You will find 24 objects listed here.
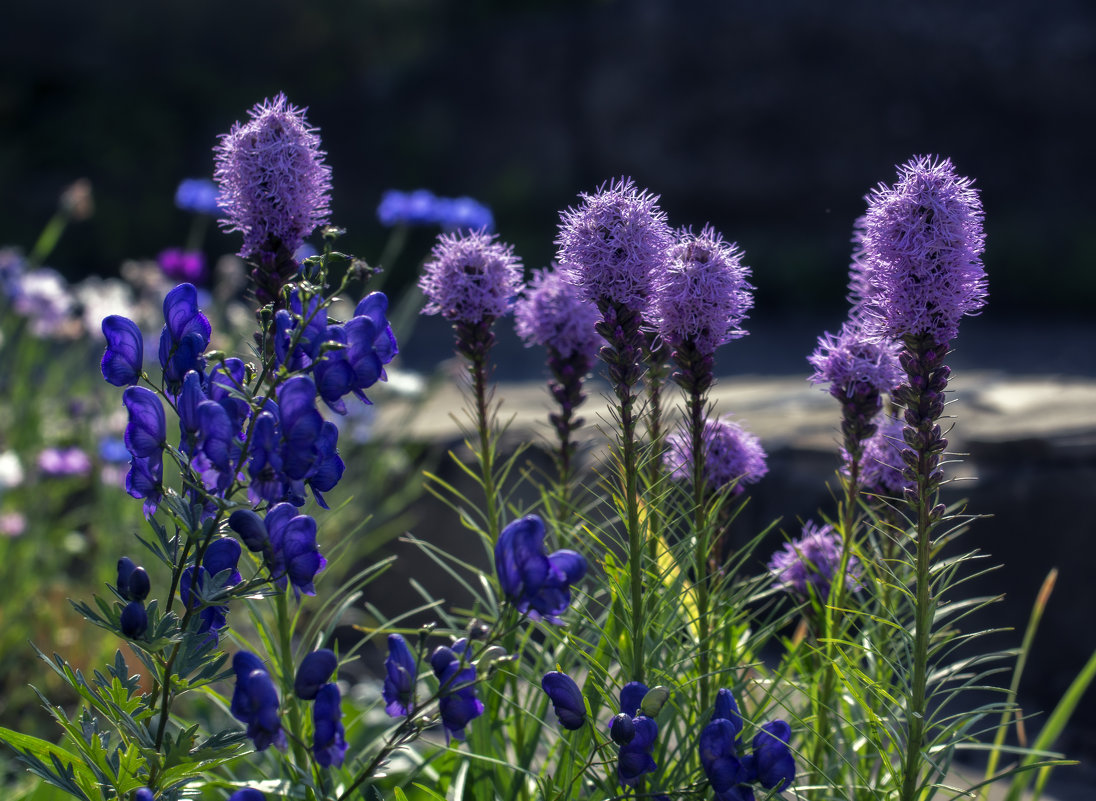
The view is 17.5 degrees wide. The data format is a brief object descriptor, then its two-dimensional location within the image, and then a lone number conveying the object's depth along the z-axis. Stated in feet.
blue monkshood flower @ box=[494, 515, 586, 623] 3.70
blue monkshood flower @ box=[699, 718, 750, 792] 3.77
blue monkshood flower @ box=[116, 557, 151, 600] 3.71
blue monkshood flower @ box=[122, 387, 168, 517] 3.74
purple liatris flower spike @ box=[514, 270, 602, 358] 4.22
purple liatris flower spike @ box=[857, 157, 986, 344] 3.79
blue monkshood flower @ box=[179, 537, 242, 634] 3.76
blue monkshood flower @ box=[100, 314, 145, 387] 3.83
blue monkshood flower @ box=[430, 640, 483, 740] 3.72
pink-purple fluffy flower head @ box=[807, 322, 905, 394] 4.05
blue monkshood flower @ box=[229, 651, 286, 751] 3.68
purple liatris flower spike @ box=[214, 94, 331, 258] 3.95
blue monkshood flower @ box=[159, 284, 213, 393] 3.80
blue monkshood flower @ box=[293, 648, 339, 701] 3.74
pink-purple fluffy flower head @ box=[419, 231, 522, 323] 4.11
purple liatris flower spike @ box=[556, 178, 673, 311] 3.84
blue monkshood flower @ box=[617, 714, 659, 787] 3.76
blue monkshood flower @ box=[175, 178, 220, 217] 7.51
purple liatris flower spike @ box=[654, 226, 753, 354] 3.92
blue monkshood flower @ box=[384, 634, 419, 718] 3.72
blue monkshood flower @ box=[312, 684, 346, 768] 3.72
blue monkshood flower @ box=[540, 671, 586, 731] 3.78
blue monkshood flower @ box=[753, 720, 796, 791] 3.79
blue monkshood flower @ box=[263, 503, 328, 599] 3.71
